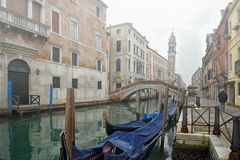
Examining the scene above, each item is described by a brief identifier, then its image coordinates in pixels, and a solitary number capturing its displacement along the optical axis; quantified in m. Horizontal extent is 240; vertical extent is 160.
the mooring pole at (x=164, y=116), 5.77
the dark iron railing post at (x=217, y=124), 4.51
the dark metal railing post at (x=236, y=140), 3.00
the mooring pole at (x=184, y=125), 4.94
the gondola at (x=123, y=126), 5.75
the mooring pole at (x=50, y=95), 12.03
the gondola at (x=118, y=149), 3.30
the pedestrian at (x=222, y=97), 8.20
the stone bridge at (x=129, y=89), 20.60
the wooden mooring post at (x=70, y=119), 3.31
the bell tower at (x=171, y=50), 56.06
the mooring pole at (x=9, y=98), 9.33
